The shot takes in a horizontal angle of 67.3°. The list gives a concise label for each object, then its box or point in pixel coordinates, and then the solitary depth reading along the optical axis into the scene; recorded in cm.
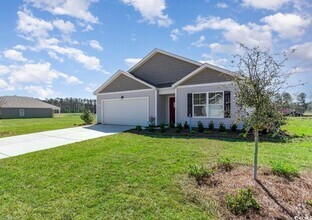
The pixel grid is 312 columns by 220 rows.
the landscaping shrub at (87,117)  2034
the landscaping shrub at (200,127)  1305
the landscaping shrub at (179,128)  1291
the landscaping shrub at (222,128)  1281
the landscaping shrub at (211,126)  1352
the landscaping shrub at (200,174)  492
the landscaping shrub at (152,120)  1634
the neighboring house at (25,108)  4278
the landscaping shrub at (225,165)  557
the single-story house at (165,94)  1384
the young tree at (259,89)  466
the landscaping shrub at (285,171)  514
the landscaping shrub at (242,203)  389
